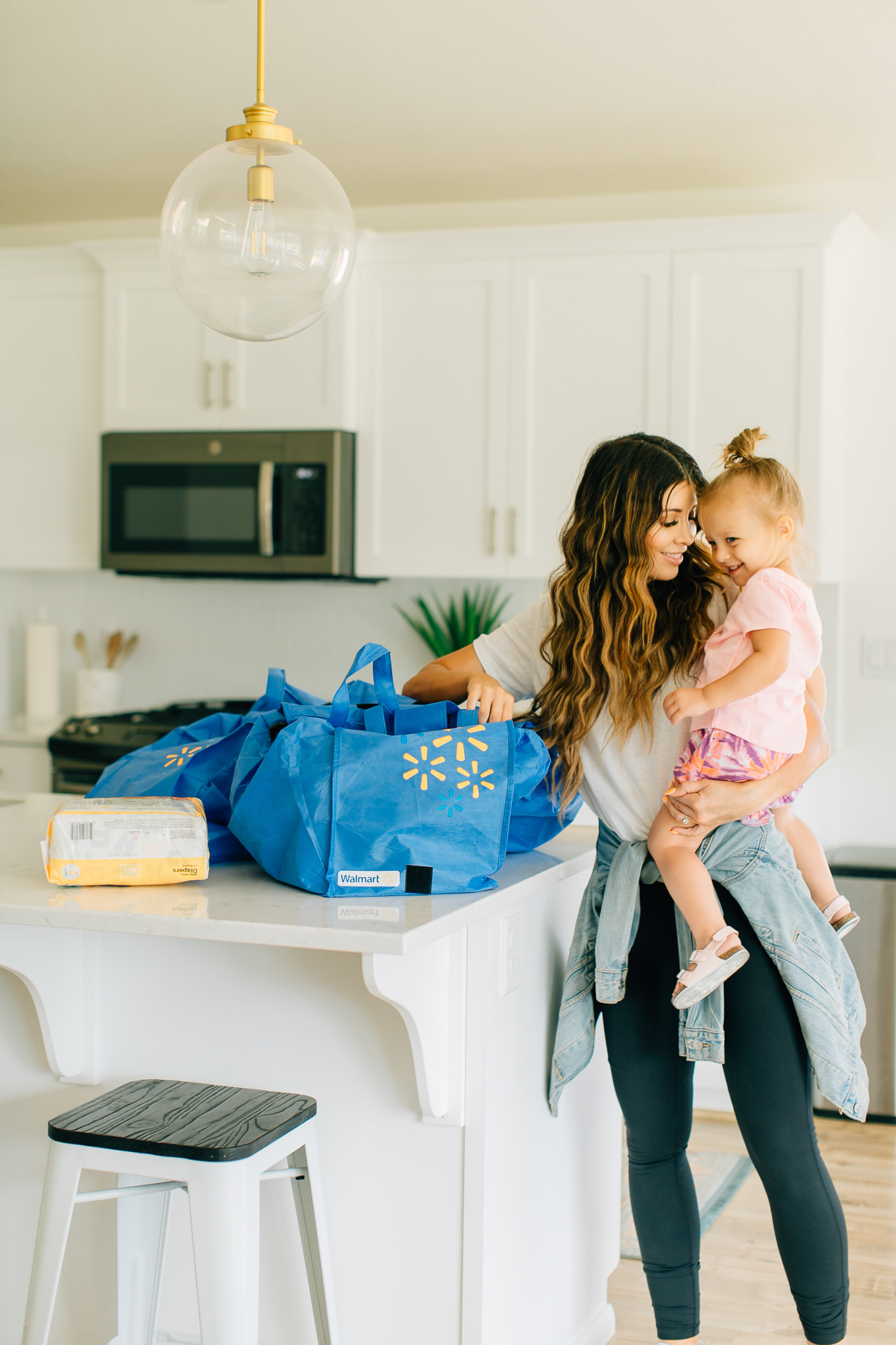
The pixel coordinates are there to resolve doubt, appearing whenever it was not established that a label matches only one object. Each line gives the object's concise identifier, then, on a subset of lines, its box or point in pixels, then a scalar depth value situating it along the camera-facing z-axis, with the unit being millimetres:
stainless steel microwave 3572
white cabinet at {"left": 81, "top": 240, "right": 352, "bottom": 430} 3625
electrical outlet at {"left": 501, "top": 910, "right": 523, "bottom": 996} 1652
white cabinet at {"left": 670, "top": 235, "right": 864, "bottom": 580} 3291
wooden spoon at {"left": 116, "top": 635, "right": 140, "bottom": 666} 4172
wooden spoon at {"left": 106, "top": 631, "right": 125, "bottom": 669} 4156
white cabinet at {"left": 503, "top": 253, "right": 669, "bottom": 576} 3410
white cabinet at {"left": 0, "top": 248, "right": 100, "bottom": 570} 3883
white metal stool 1402
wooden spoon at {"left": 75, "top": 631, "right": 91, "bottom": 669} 4211
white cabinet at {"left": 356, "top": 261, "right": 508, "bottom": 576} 3537
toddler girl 1603
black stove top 3617
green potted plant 3791
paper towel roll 4129
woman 1637
